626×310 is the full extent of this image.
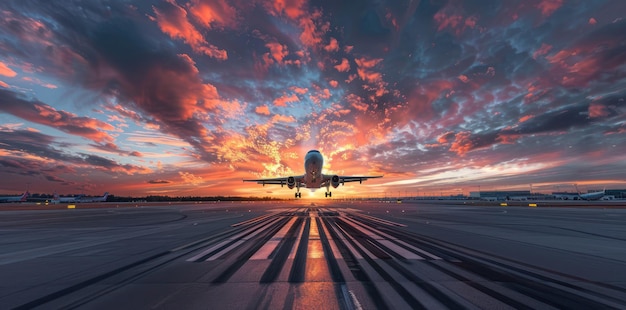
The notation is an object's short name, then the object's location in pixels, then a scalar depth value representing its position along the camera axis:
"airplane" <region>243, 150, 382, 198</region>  42.91
